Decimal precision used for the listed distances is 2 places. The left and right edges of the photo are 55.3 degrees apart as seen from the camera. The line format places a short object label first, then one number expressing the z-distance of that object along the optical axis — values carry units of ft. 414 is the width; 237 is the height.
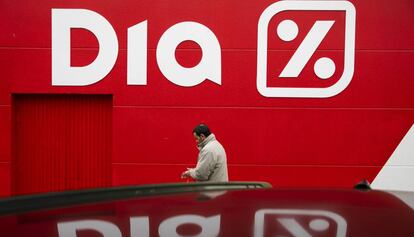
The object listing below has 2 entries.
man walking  14.19
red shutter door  19.01
